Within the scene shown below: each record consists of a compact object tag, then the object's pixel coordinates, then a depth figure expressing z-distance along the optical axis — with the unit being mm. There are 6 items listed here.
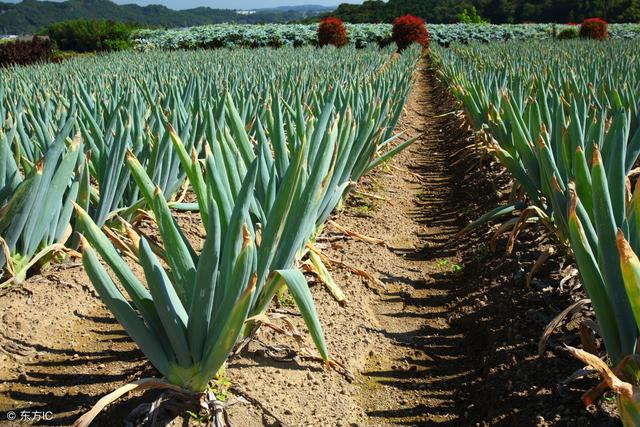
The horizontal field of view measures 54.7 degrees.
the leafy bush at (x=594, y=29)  22328
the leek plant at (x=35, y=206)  2287
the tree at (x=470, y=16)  47469
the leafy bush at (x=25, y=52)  15484
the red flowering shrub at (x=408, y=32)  21453
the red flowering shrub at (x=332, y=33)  21859
